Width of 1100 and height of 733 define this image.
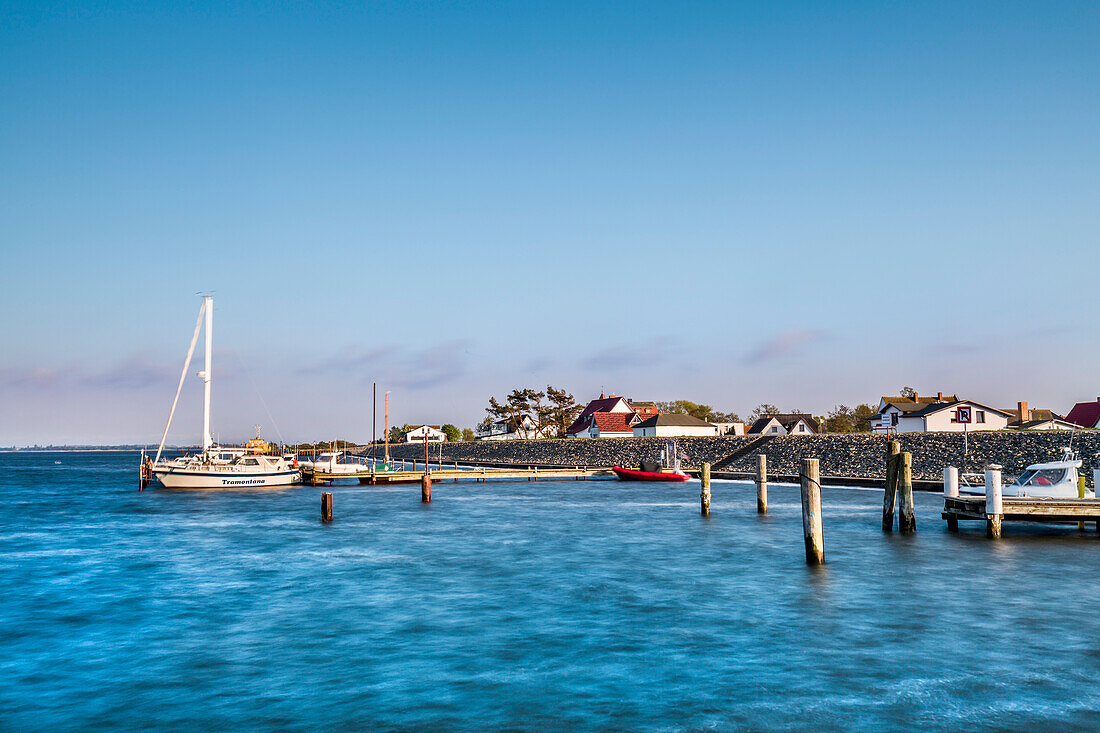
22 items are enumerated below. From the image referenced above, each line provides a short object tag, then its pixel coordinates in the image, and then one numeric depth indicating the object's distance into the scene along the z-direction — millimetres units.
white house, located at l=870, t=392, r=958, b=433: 97062
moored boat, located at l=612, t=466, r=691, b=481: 71500
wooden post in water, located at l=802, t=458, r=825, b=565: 21531
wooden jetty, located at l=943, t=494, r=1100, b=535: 26859
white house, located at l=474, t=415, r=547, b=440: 141000
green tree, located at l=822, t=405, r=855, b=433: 142750
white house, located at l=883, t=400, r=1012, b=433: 84750
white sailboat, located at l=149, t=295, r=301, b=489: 65125
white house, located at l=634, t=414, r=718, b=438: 112375
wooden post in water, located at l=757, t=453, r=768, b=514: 40094
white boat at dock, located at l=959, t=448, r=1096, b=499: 29922
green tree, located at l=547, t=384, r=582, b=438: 138250
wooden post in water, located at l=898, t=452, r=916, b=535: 29675
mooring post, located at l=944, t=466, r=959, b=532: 30828
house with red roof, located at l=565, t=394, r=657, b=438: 120938
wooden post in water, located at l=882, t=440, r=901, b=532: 29969
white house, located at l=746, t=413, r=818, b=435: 114188
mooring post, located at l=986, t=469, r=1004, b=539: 26266
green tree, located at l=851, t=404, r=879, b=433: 140525
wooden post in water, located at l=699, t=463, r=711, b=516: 40438
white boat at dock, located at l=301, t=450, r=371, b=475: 73375
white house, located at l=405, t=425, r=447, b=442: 165750
